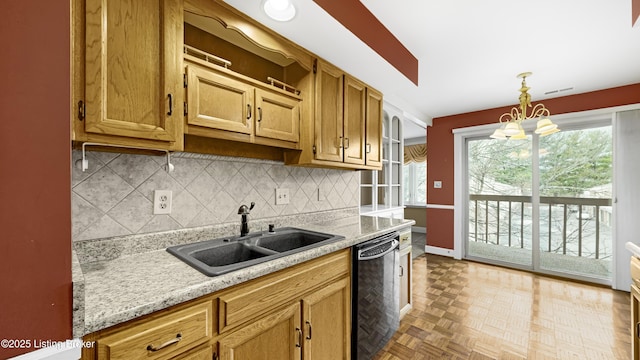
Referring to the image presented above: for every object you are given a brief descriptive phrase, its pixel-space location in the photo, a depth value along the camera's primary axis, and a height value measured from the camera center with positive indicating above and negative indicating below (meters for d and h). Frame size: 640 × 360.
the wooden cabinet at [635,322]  1.35 -0.76
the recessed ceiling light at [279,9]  1.30 +0.89
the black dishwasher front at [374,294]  1.59 -0.76
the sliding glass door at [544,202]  3.17 -0.30
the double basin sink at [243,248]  1.08 -0.36
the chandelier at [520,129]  2.45 +0.52
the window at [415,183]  6.47 -0.07
